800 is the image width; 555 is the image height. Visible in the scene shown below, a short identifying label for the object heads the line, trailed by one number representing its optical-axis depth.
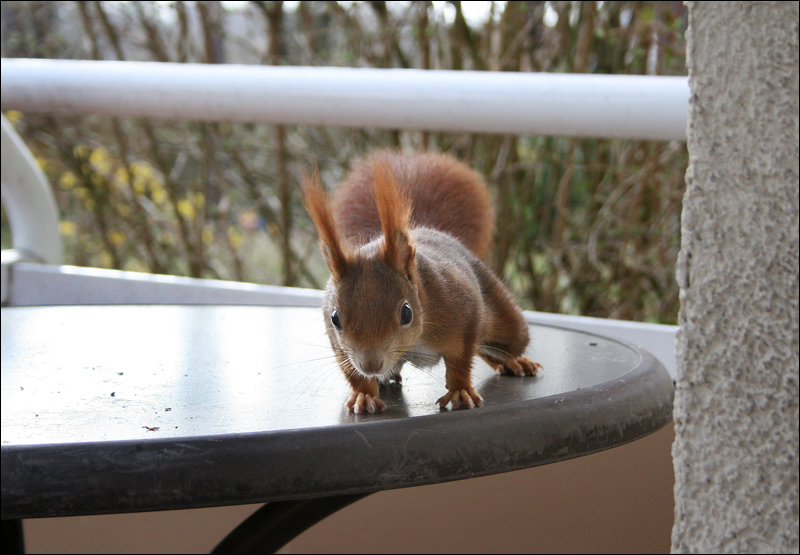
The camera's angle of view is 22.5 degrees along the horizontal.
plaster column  0.64
